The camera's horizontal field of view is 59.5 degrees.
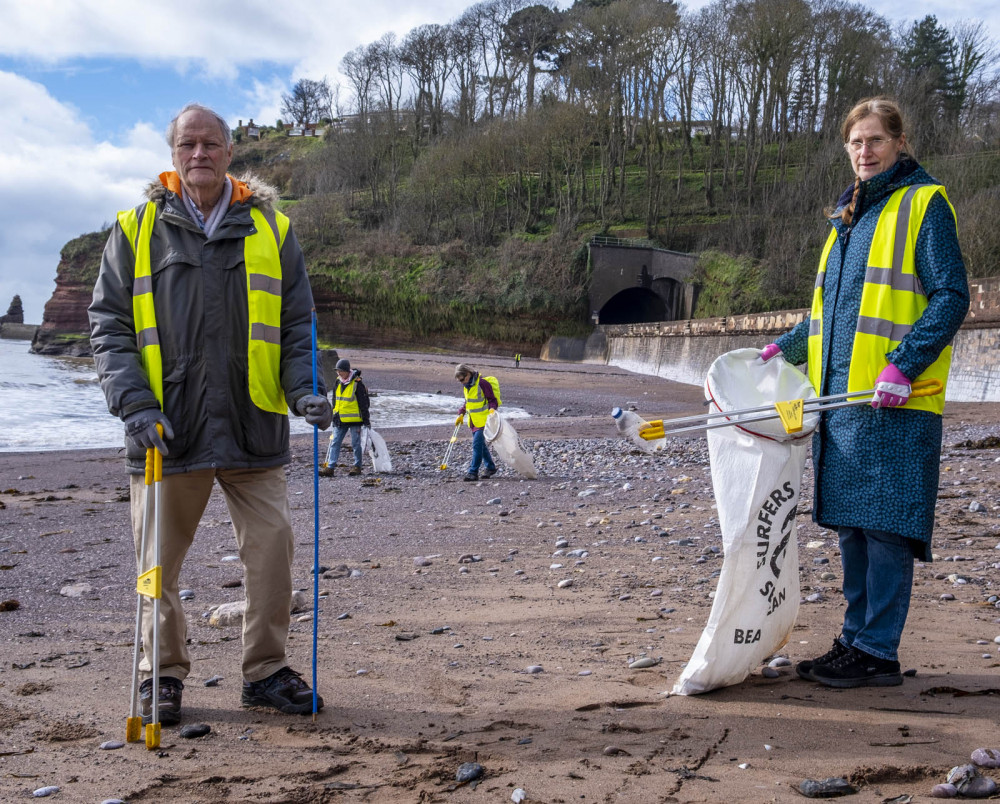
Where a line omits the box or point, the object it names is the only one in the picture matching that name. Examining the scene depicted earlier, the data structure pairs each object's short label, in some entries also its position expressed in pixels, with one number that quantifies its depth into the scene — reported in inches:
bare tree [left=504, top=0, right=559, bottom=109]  2677.2
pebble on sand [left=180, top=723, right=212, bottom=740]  116.4
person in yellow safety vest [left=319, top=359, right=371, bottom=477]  483.5
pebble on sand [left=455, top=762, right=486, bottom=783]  99.9
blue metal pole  122.0
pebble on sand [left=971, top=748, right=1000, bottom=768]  96.4
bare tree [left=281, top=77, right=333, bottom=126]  4200.3
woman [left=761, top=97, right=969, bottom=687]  118.6
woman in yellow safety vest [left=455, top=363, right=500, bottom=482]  443.2
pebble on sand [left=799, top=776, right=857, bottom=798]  92.1
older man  121.0
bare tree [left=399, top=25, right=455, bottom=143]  2827.3
